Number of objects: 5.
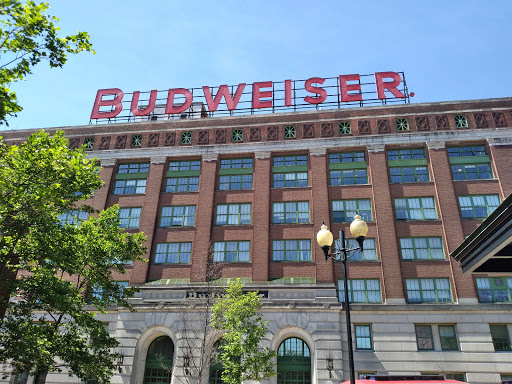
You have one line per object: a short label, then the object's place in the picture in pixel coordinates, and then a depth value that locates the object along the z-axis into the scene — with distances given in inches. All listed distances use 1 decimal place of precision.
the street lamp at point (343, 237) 573.9
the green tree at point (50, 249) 658.8
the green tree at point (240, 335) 953.5
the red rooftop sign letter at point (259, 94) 1577.3
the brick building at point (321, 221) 1125.1
